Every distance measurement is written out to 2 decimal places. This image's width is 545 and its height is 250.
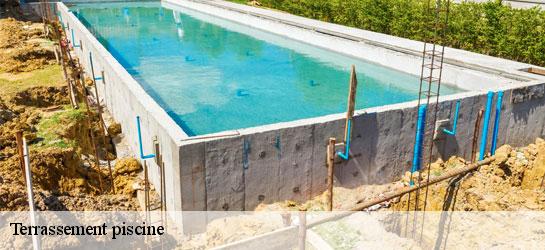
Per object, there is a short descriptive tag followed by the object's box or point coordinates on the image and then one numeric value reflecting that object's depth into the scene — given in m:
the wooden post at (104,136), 10.57
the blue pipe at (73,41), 22.90
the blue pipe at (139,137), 10.44
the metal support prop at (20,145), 8.29
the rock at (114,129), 13.54
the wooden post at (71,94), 14.24
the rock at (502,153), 11.33
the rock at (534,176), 11.54
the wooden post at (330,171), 8.34
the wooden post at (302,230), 7.35
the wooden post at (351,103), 9.03
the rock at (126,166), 11.25
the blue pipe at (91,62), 16.26
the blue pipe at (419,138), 10.82
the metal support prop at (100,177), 10.41
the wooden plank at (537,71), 14.47
